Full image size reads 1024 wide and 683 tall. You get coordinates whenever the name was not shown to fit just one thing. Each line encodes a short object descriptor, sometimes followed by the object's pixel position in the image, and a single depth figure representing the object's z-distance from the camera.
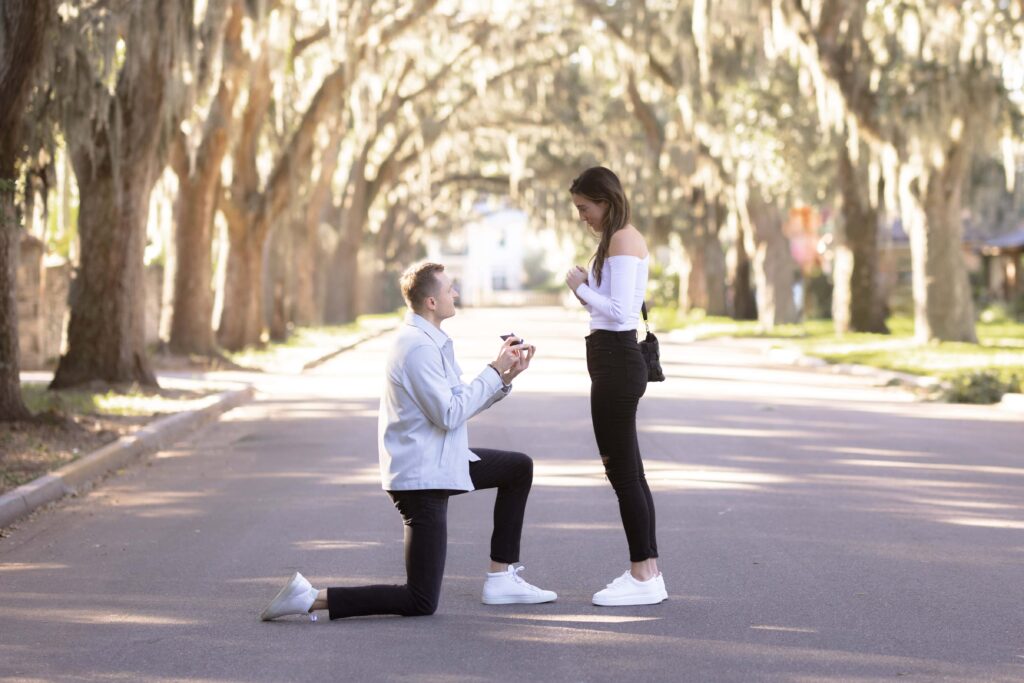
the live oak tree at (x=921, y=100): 27.25
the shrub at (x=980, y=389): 19.86
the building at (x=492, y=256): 149.62
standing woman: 7.48
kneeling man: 7.11
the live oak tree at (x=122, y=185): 19.33
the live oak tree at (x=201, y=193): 26.23
